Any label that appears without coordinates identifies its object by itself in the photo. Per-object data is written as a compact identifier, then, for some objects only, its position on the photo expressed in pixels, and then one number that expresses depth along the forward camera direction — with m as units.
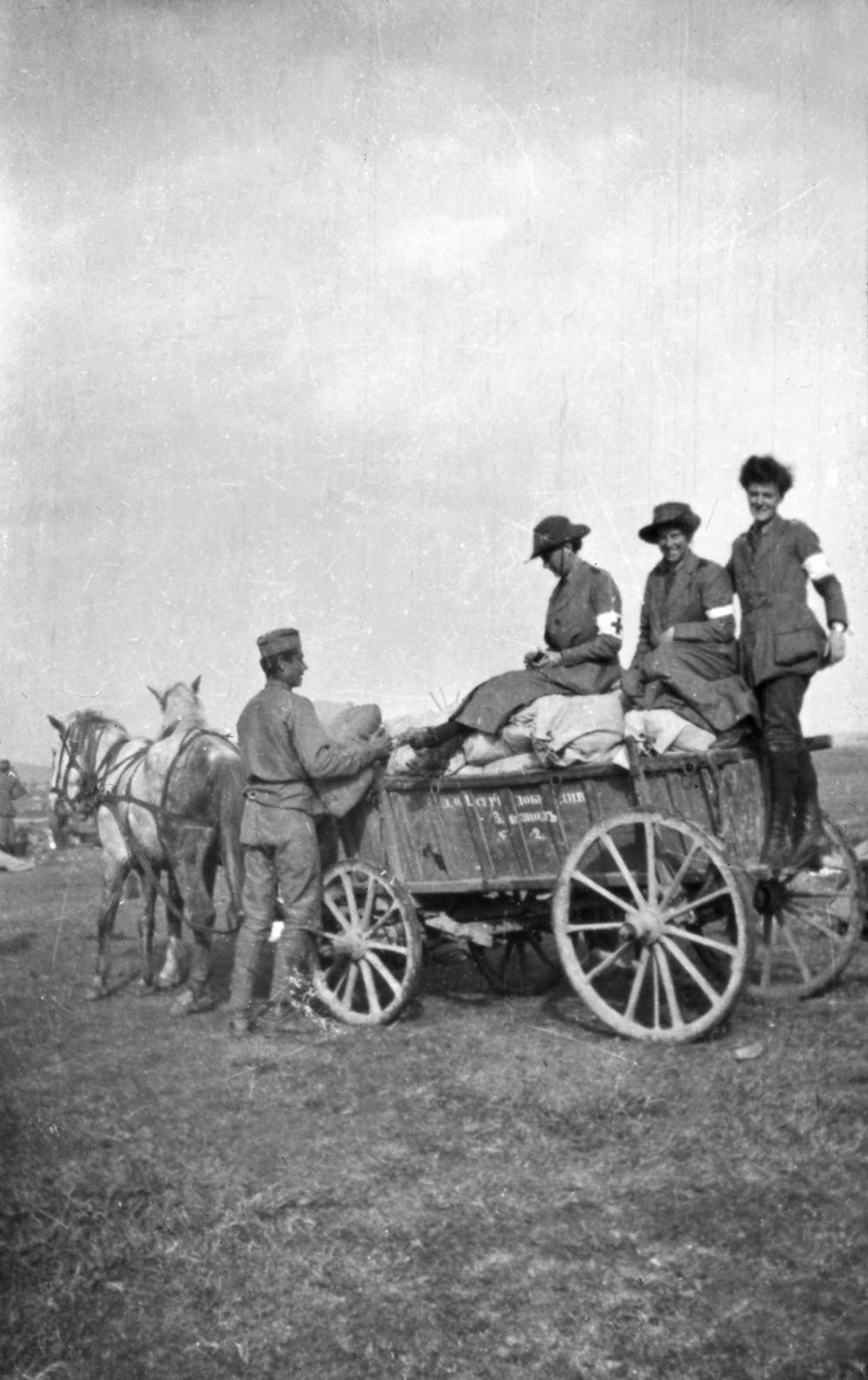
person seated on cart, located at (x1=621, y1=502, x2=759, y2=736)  6.16
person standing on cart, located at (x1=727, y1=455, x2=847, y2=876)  6.05
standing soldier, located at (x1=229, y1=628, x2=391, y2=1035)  7.18
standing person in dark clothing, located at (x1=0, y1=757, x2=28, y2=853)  18.23
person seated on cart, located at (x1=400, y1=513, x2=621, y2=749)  6.66
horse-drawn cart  5.99
